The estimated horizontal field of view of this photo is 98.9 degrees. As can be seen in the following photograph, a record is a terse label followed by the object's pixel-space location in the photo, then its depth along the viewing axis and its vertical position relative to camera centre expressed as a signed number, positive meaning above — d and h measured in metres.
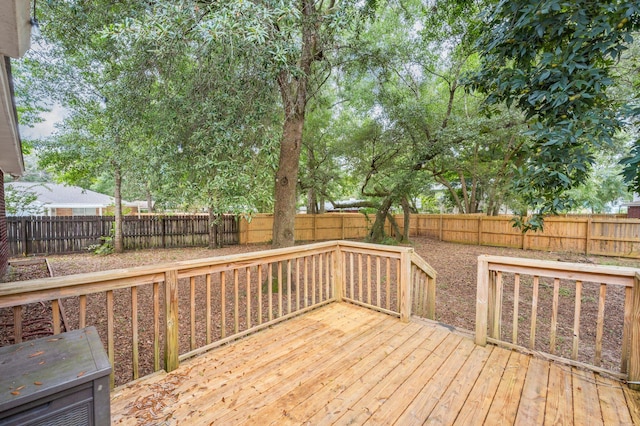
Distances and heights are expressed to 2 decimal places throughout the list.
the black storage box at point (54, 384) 1.02 -0.72
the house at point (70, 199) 17.15 +0.16
